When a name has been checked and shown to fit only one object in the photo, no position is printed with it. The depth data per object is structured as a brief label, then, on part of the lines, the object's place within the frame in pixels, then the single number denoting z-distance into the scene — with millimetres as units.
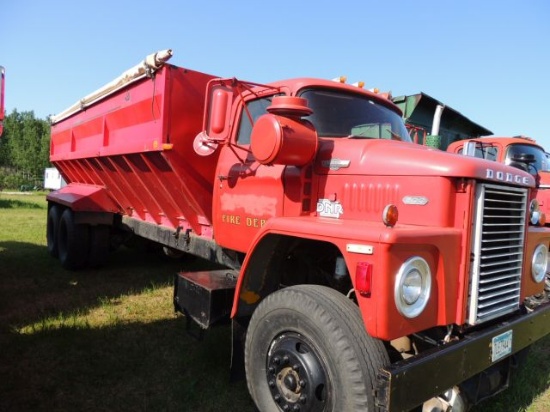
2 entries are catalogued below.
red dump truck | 2166
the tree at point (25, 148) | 48781
